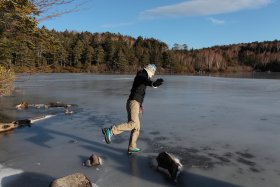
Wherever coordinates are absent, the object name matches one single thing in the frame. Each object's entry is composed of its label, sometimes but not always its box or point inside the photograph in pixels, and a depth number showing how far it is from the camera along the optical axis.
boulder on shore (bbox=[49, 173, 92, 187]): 4.64
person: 6.54
